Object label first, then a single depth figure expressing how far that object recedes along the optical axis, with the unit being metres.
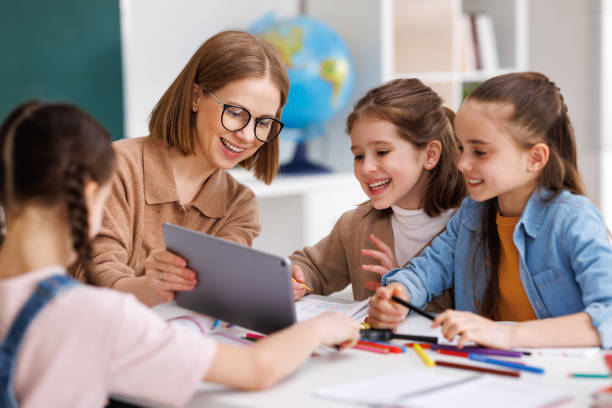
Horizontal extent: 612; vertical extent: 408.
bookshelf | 3.65
